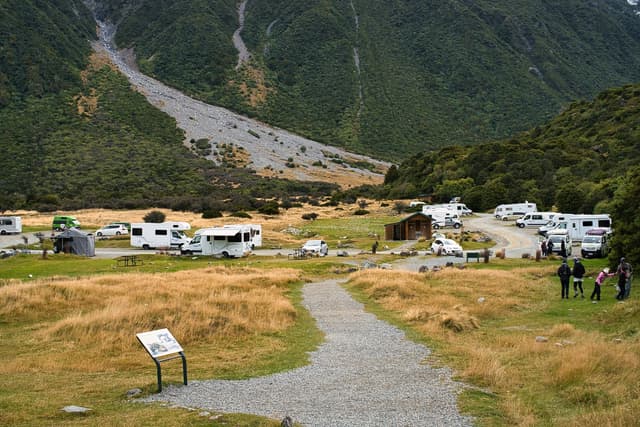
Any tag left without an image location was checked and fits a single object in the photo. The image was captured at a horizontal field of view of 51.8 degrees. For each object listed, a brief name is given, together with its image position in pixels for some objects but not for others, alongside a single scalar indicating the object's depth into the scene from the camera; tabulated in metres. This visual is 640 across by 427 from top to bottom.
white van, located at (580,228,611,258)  36.91
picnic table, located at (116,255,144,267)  37.04
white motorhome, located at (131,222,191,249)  48.38
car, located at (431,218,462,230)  62.90
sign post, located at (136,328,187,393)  11.05
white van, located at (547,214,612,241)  46.25
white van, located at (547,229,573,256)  39.31
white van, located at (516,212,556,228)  60.81
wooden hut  54.12
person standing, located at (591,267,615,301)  21.86
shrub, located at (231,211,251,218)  70.19
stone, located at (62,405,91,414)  9.60
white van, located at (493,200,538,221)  69.50
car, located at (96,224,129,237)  55.25
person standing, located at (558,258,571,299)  23.08
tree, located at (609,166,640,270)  26.97
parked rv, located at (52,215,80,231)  57.00
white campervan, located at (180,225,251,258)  42.50
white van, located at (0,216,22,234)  56.72
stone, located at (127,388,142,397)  10.67
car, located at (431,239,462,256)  41.88
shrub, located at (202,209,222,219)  71.19
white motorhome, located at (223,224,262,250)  48.57
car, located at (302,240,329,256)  42.78
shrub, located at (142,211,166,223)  65.56
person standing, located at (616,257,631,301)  21.08
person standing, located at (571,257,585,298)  22.97
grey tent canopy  42.81
